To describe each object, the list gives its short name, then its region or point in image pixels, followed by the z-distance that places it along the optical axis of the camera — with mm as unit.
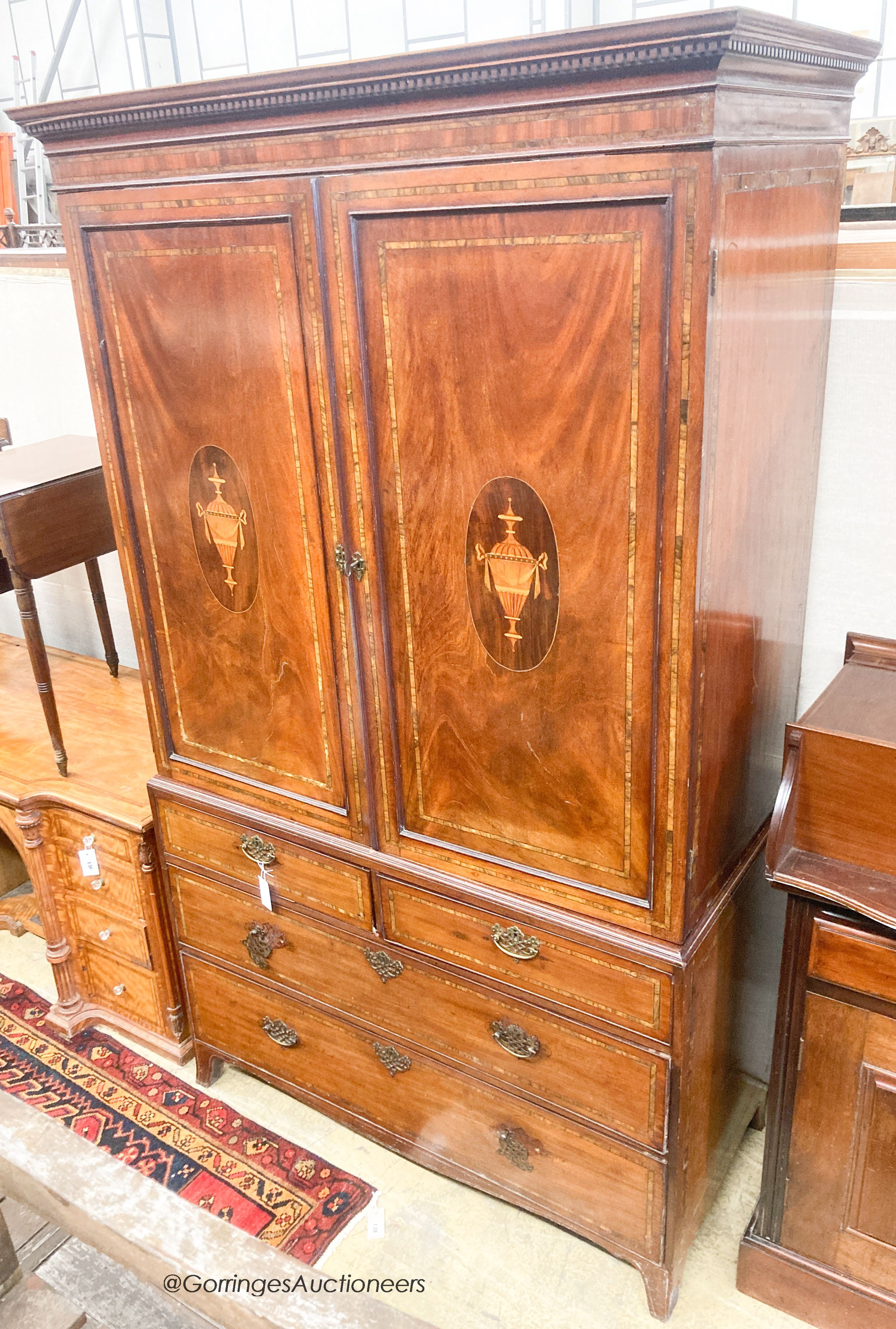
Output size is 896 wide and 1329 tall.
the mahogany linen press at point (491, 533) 1321
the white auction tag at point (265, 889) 2141
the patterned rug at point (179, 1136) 2152
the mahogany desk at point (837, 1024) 1562
